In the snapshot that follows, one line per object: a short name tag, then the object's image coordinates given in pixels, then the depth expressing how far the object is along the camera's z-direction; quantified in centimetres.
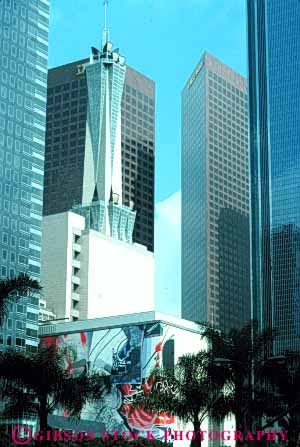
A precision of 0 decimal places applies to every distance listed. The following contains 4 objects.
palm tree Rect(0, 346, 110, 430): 5056
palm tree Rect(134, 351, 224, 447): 6066
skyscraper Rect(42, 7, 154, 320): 16612
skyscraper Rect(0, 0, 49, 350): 12581
